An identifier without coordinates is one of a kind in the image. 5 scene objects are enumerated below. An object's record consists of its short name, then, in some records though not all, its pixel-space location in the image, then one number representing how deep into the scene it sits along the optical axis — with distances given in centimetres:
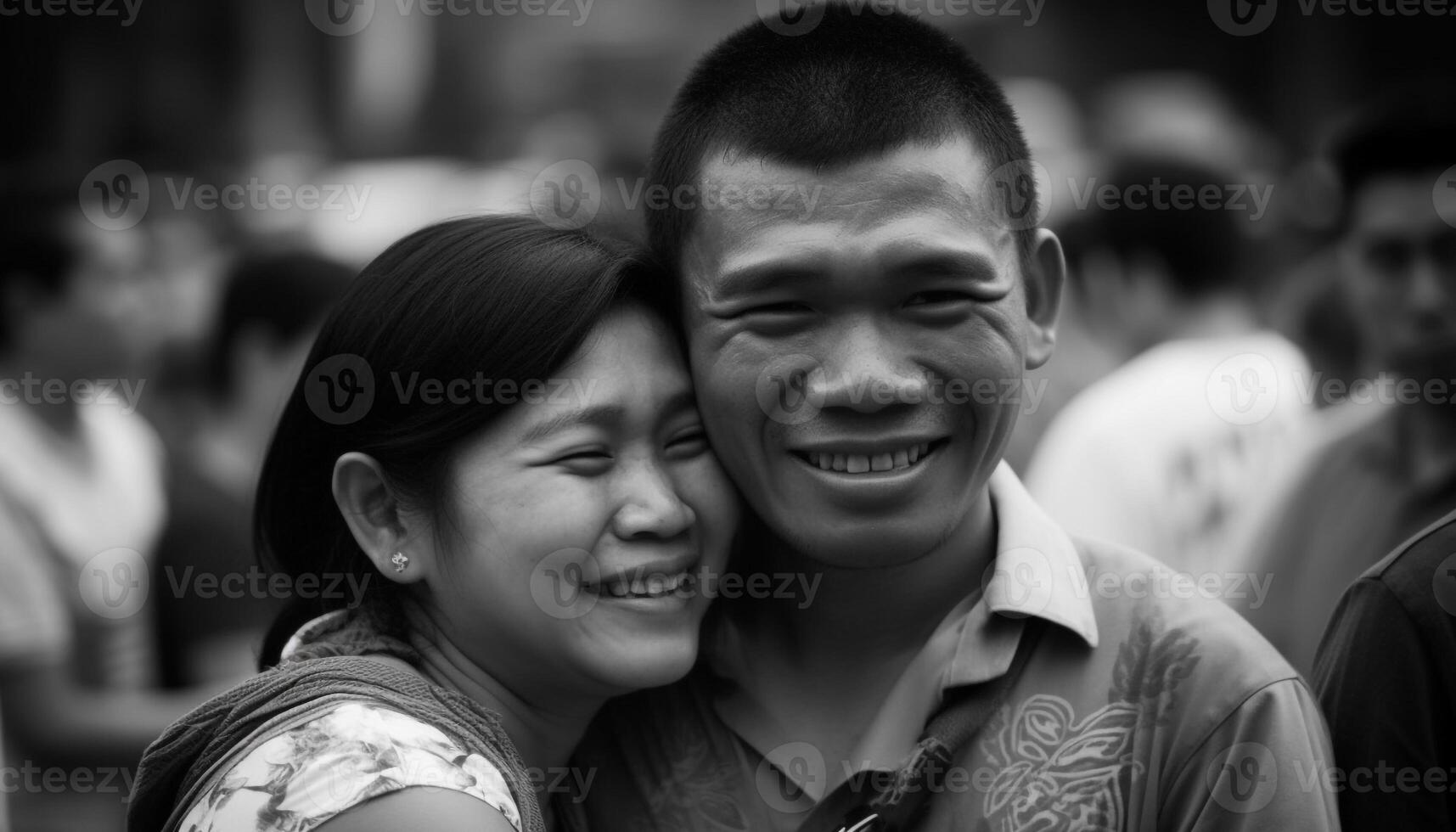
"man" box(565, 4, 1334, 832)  395
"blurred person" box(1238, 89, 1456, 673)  616
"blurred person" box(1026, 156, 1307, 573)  738
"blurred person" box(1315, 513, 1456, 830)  387
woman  411
